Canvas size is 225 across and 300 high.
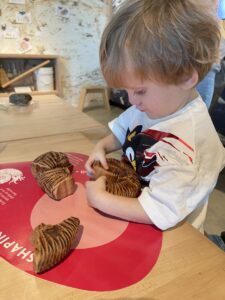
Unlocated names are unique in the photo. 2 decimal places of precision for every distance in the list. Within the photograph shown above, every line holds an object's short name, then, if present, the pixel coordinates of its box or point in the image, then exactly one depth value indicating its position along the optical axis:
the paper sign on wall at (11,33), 2.07
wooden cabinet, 2.03
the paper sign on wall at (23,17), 2.08
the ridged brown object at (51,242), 0.39
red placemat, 0.40
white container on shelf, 2.15
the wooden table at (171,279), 0.37
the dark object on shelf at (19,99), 1.23
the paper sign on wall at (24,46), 2.16
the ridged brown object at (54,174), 0.55
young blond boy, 0.46
